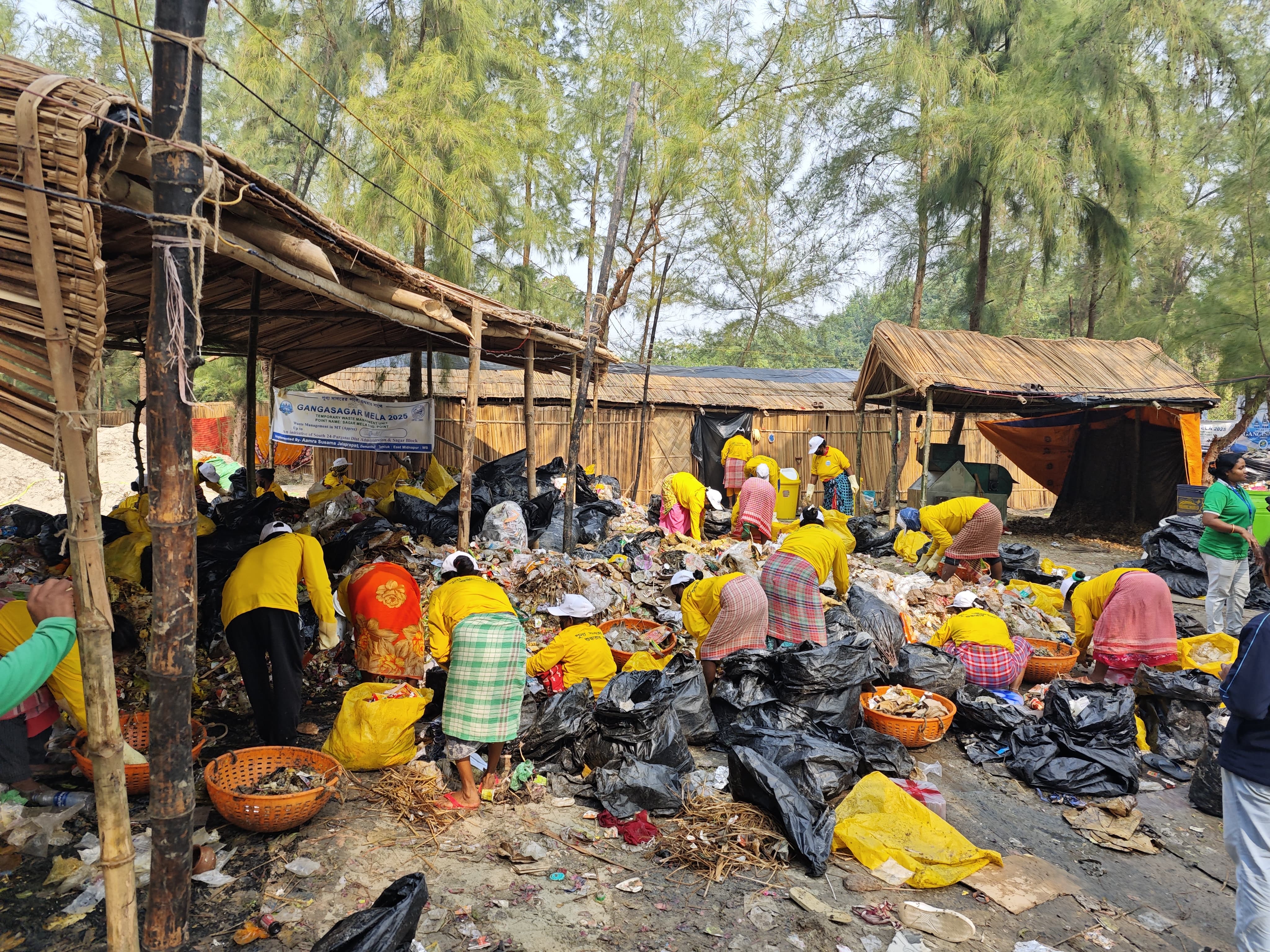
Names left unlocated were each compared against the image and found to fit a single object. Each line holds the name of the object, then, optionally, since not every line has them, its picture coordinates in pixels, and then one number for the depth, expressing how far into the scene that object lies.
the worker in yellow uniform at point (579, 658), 5.08
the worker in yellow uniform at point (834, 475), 12.16
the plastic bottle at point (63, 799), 3.62
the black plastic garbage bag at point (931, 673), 5.37
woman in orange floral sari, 4.73
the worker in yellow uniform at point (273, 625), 4.25
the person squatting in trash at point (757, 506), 9.56
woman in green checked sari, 3.97
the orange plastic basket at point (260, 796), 3.38
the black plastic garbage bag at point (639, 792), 3.94
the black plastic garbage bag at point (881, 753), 4.41
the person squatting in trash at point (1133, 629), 5.31
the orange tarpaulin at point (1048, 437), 13.96
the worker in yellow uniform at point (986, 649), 5.63
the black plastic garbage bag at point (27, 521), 7.20
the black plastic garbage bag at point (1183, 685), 4.83
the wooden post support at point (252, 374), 6.73
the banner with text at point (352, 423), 9.80
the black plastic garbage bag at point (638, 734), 4.23
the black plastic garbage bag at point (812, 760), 3.95
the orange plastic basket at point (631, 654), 5.68
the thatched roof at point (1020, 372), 11.54
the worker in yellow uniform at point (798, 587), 5.54
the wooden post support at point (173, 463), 2.26
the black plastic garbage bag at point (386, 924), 2.32
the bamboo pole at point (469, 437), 6.19
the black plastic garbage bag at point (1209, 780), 4.25
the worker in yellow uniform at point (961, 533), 8.27
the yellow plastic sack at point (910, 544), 9.94
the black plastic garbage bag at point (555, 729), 4.44
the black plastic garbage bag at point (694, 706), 4.69
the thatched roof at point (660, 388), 14.34
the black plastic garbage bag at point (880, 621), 6.00
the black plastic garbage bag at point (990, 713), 5.02
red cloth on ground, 3.74
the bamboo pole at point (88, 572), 2.19
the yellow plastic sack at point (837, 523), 8.35
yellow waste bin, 12.24
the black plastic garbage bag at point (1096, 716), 4.59
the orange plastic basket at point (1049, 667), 6.04
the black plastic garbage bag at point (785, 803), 3.52
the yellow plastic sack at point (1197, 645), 5.42
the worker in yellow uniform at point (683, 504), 10.27
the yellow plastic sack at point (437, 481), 9.77
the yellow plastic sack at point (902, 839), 3.52
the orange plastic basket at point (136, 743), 3.59
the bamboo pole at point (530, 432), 8.26
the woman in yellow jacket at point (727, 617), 5.20
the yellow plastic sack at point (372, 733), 4.11
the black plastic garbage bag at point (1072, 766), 4.39
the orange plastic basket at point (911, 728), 4.83
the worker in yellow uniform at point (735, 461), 13.48
